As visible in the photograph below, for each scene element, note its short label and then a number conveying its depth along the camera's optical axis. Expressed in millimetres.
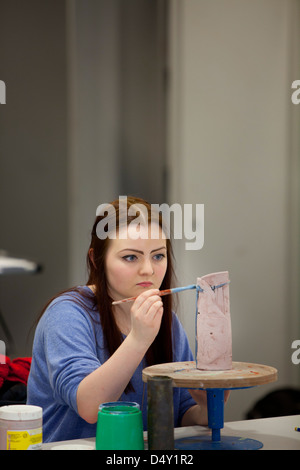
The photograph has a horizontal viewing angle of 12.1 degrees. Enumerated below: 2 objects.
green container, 2802
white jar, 2792
